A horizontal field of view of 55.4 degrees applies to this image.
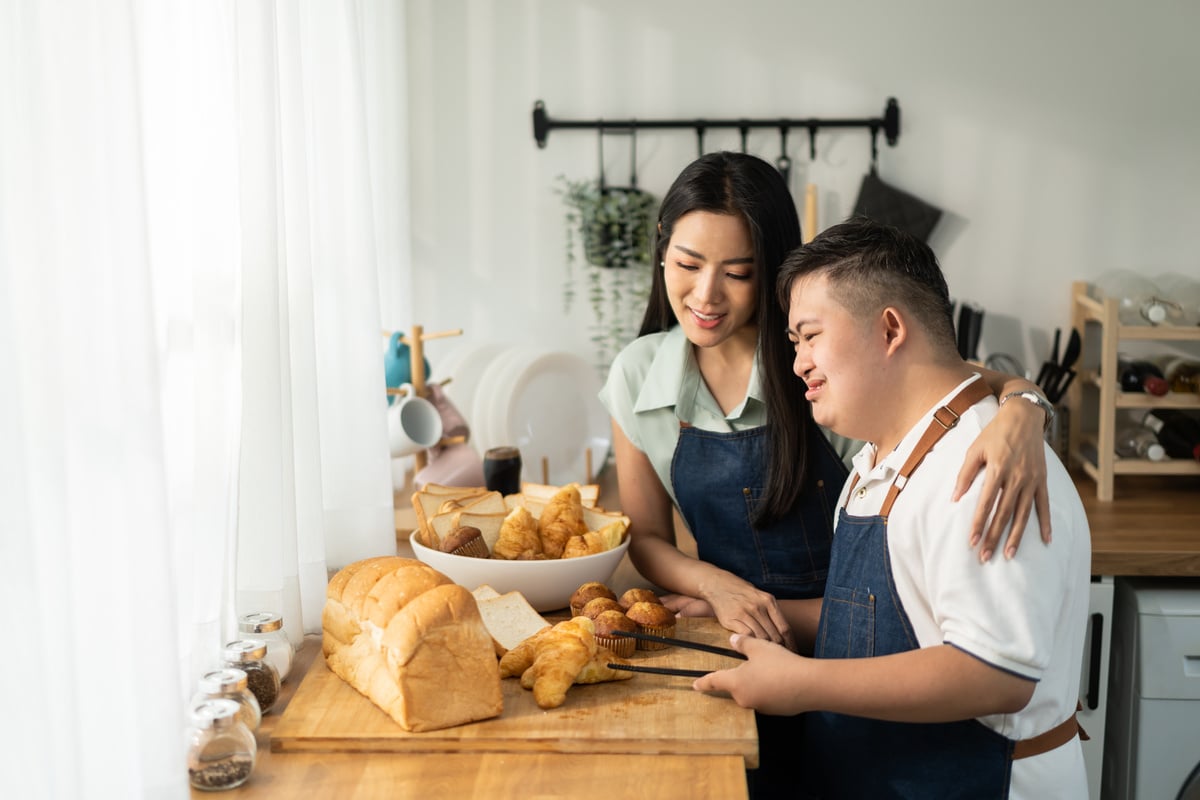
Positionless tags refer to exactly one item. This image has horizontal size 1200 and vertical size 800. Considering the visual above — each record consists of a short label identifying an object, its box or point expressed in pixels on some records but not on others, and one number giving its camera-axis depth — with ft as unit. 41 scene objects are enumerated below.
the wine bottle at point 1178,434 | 8.55
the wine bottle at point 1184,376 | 8.83
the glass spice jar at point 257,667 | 4.22
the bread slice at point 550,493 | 5.91
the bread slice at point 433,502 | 5.44
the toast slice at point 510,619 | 4.75
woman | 5.29
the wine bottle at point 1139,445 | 8.57
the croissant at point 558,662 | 4.20
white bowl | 5.13
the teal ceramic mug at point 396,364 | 7.65
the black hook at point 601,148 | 9.67
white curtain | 2.77
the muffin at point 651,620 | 4.74
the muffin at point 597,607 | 4.82
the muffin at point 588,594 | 5.04
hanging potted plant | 9.64
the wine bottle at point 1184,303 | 8.92
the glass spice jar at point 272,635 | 4.42
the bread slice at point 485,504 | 5.57
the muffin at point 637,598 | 4.96
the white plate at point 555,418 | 8.57
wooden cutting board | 3.98
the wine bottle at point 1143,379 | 8.55
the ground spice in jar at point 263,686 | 4.28
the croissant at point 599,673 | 4.38
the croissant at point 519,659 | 4.46
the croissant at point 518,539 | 5.29
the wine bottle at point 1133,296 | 8.82
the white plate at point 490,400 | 8.54
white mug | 7.23
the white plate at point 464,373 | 9.11
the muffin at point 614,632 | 4.61
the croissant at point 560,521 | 5.41
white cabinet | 7.52
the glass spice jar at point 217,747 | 3.71
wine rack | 8.36
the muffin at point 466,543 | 5.24
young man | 3.71
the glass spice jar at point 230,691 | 3.81
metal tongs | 4.39
